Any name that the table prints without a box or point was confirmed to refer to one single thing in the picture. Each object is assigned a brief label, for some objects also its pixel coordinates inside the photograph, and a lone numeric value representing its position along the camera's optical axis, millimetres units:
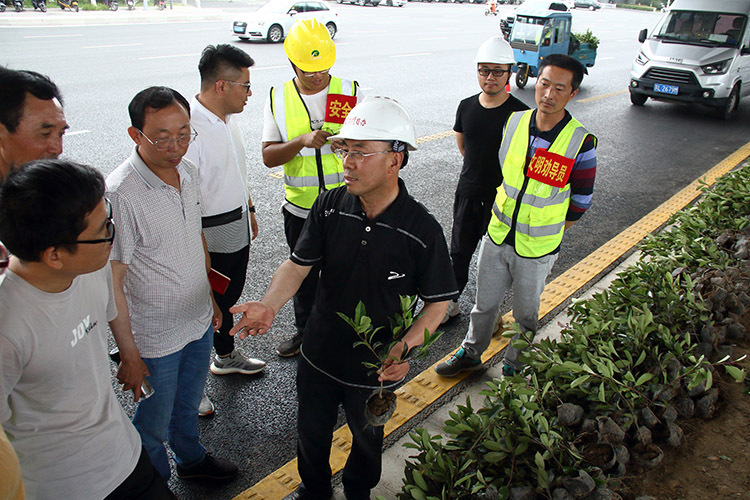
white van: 11086
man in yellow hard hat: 3441
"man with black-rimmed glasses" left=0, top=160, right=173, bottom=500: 1645
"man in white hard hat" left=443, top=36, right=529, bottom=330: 3945
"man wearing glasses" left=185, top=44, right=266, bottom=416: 3188
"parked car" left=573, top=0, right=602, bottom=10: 43812
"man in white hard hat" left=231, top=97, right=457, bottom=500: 2287
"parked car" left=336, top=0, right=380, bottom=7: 33156
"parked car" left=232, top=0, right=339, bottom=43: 16828
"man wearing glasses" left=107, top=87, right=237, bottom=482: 2334
